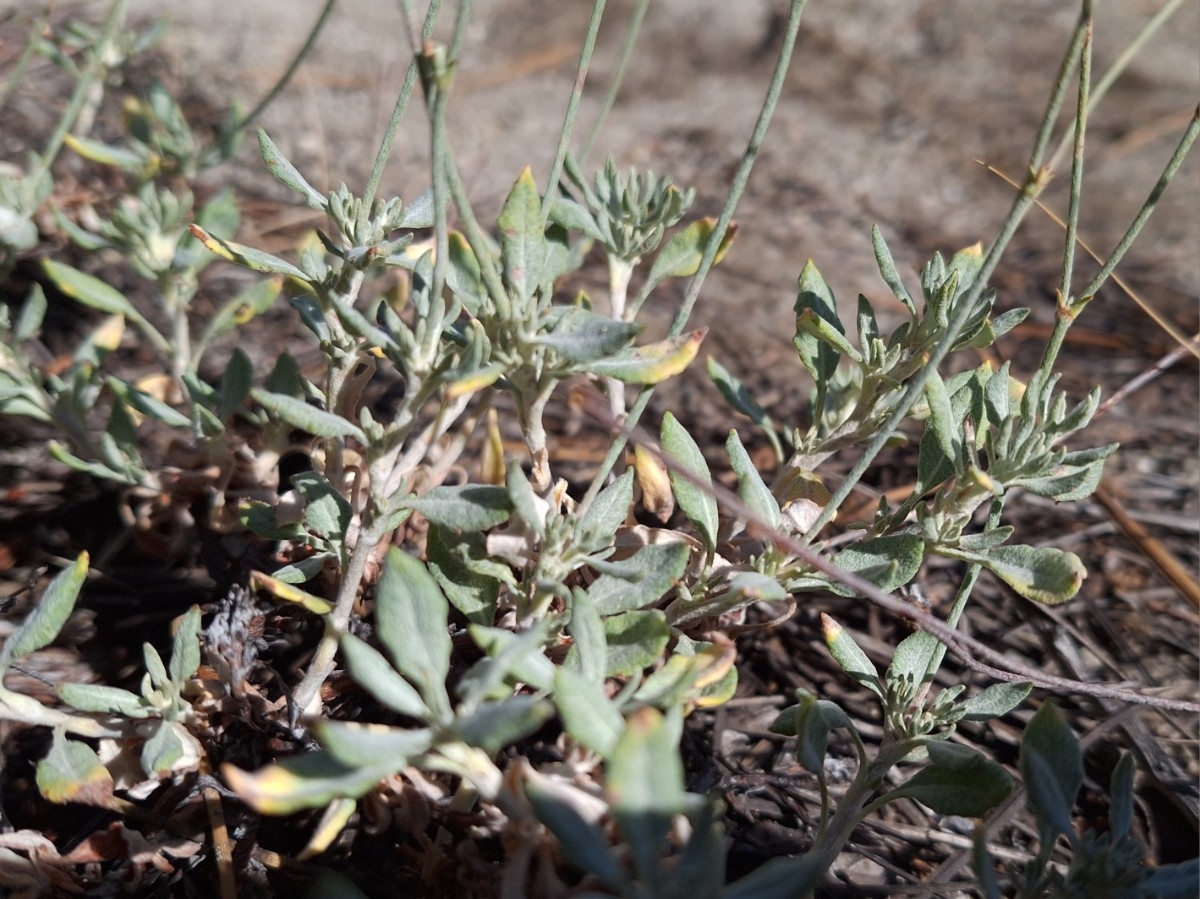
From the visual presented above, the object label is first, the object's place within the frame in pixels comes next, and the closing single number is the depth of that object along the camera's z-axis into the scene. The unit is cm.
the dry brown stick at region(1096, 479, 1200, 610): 38
